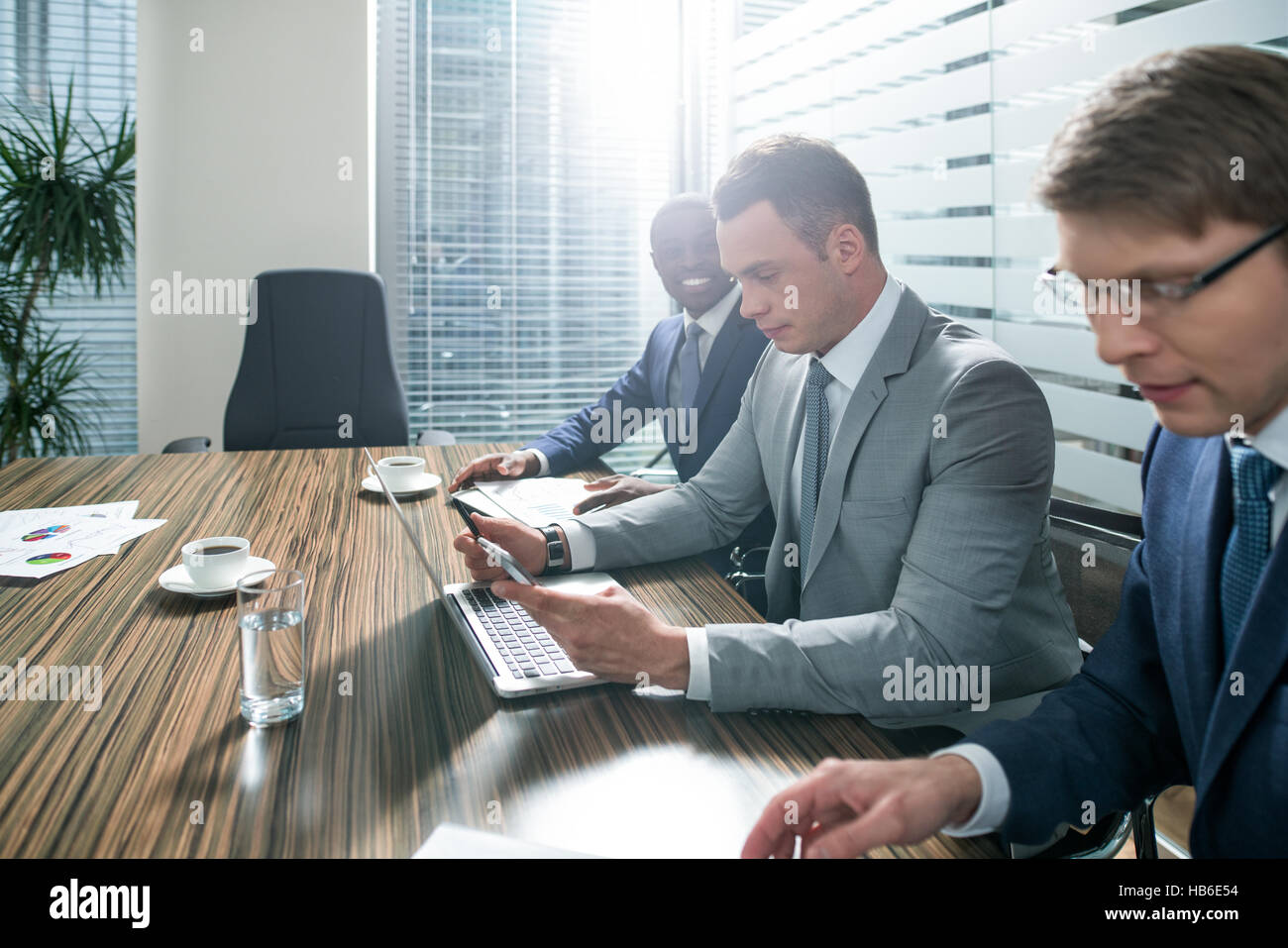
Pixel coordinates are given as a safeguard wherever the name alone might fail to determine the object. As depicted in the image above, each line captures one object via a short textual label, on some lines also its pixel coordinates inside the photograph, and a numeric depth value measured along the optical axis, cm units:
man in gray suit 100
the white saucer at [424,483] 207
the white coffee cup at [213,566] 130
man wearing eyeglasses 69
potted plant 356
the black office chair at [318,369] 300
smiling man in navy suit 238
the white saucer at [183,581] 130
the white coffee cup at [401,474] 205
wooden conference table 74
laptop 100
